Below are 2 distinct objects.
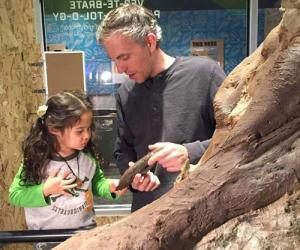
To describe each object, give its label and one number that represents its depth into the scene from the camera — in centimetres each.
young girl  210
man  190
